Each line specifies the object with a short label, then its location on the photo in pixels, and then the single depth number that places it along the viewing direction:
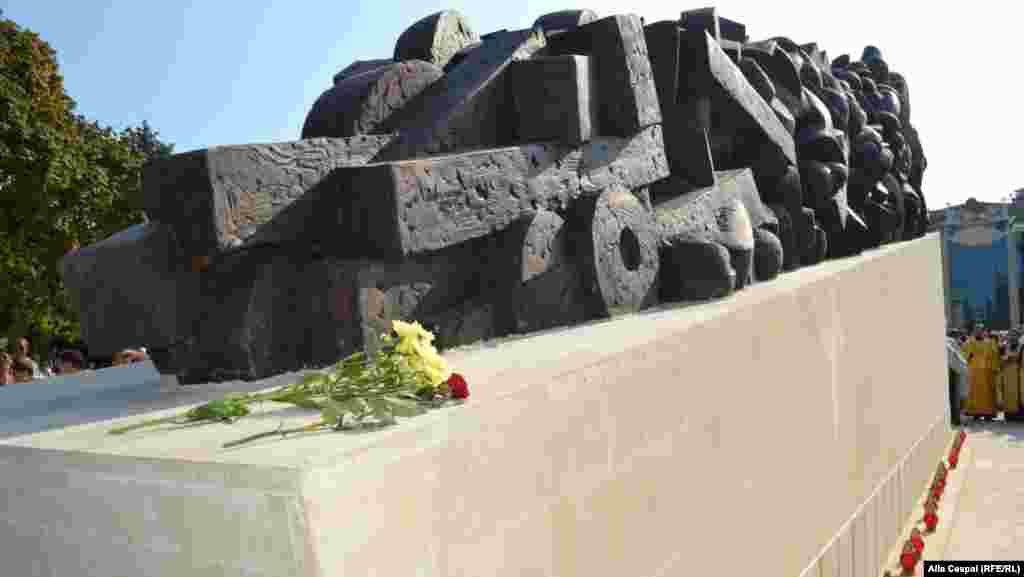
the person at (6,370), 5.82
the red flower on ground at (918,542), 5.27
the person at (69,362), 5.91
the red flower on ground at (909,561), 5.16
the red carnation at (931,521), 5.76
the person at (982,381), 9.83
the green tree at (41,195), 10.98
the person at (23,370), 6.17
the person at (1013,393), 9.50
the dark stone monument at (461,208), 2.77
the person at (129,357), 5.82
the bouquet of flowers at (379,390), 1.98
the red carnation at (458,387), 2.12
